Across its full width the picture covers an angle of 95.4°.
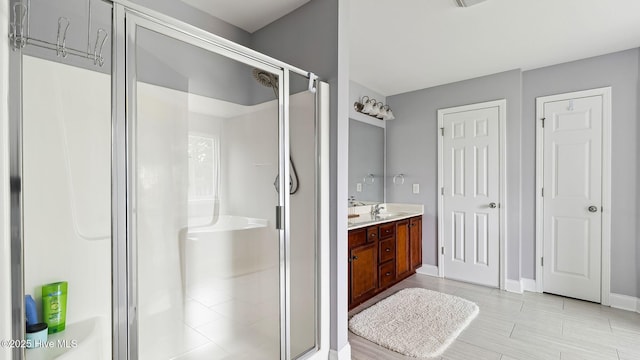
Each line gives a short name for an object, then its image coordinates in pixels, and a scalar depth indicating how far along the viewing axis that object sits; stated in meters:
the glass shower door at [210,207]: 1.63
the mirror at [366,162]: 3.62
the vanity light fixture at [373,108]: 3.70
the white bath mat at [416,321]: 2.16
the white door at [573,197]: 2.95
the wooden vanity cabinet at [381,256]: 2.66
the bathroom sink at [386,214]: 3.88
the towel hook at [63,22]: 1.44
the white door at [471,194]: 3.44
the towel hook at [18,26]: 0.90
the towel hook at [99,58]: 1.07
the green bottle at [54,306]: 1.23
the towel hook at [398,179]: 4.18
